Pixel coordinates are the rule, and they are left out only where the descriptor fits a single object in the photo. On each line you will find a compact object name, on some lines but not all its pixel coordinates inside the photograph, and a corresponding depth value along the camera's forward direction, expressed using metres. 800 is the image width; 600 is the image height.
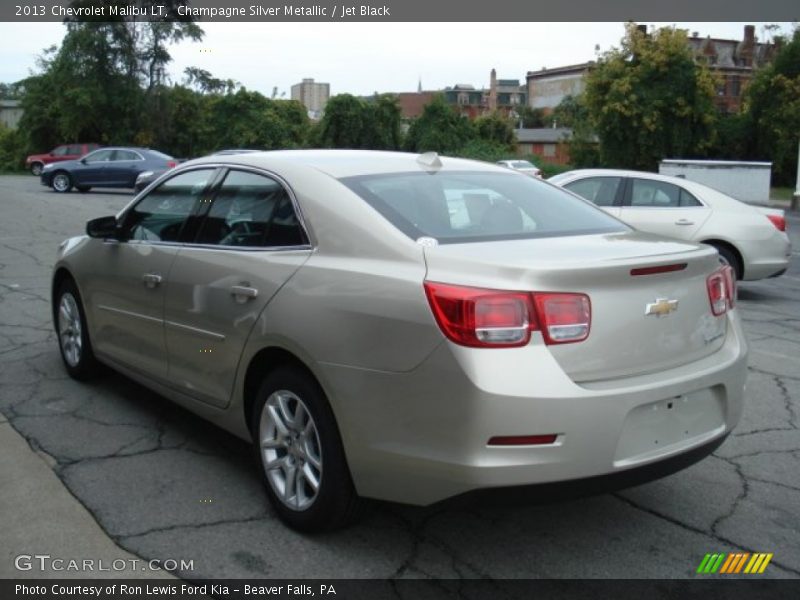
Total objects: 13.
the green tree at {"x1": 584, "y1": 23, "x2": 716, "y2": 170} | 35.34
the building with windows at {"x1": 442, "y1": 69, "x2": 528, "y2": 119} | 137.96
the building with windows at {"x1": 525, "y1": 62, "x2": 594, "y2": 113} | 107.80
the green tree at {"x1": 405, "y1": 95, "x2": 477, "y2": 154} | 51.56
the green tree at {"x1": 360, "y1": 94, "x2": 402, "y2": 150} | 50.96
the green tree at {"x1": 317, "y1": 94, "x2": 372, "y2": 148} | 49.97
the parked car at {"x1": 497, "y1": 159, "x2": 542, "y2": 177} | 38.78
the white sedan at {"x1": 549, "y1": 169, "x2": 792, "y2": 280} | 9.73
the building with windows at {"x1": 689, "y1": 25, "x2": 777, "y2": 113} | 86.86
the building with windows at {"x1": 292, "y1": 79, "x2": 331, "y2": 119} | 132.88
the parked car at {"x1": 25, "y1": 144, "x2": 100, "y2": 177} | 36.47
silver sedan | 2.95
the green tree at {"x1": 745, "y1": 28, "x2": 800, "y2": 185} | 37.91
